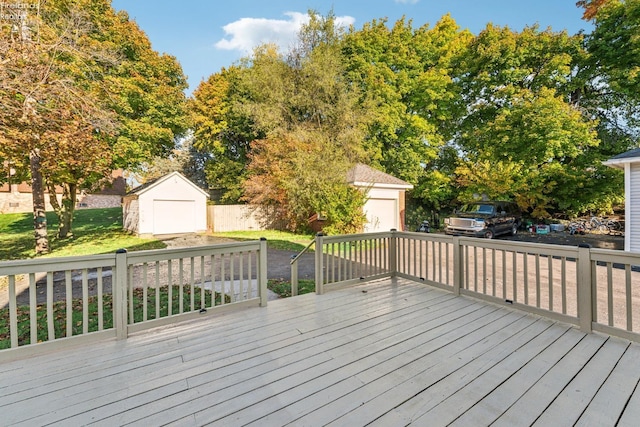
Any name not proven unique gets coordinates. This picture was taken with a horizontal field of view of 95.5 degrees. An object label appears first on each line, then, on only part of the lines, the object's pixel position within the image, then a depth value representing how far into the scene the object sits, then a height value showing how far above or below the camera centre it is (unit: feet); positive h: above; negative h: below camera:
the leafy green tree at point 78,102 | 21.06 +10.99
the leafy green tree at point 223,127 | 61.26 +18.82
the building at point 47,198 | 58.90 +4.50
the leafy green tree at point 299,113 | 41.68 +15.98
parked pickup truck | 36.76 -1.09
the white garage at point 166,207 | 42.09 +1.36
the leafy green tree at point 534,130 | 40.24 +11.85
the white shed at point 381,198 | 38.58 +2.15
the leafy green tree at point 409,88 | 51.96 +22.55
